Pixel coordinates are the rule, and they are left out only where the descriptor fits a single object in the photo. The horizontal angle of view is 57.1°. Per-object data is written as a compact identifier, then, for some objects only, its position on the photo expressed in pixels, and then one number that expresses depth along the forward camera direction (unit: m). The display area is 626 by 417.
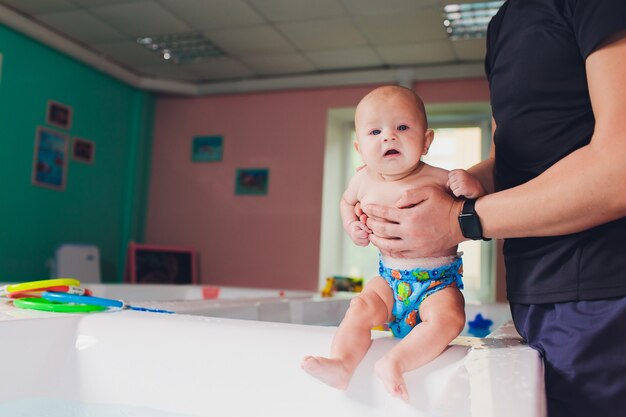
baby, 0.84
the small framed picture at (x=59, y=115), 4.07
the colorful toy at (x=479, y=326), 2.47
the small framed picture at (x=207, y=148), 4.89
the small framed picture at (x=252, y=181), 4.71
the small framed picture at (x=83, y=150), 4.30
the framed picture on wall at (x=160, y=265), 4.40
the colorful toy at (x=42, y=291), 1.35
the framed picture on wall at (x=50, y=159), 3.98
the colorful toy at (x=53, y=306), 1.22
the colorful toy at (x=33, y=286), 1.35
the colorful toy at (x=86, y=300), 1.26
